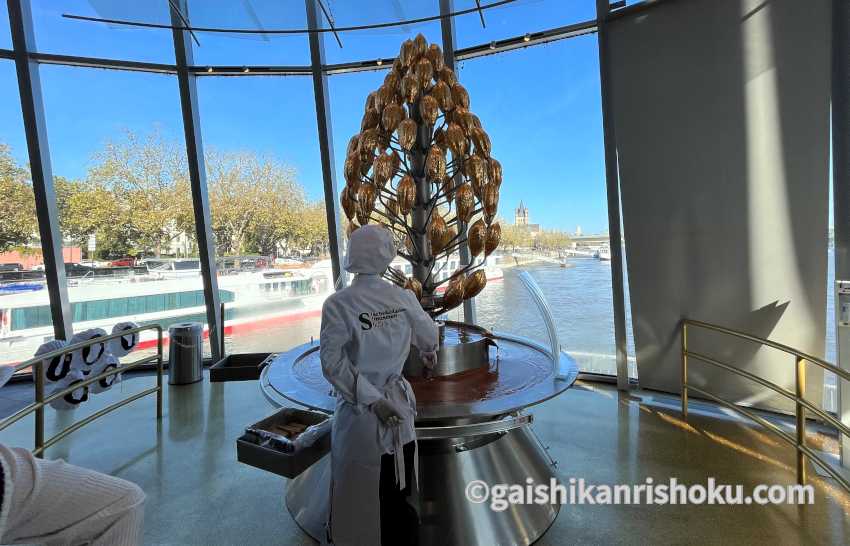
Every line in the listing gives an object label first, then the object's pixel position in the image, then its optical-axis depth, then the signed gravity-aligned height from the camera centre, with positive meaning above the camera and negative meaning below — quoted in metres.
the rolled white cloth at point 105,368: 4.21 -0.94
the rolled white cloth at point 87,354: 4.07 -0.77
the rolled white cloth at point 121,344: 4.45 -0.77
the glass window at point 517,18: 4.87 +2.43
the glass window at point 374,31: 4.85 +2.55
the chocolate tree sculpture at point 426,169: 3.44 +0.57
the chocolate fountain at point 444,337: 2.58 -0.75
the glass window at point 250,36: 4.70 +2.58
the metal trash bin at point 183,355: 5.63 -1.16
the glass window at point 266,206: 6.02 +0.68
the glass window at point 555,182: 5.26 +0.62
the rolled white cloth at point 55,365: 3.93 -0.82
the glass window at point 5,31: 4.94 +2.66
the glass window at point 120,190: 5.55 +0.96
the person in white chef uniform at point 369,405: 2.04 -0.73
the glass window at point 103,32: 4.68 +2.68
